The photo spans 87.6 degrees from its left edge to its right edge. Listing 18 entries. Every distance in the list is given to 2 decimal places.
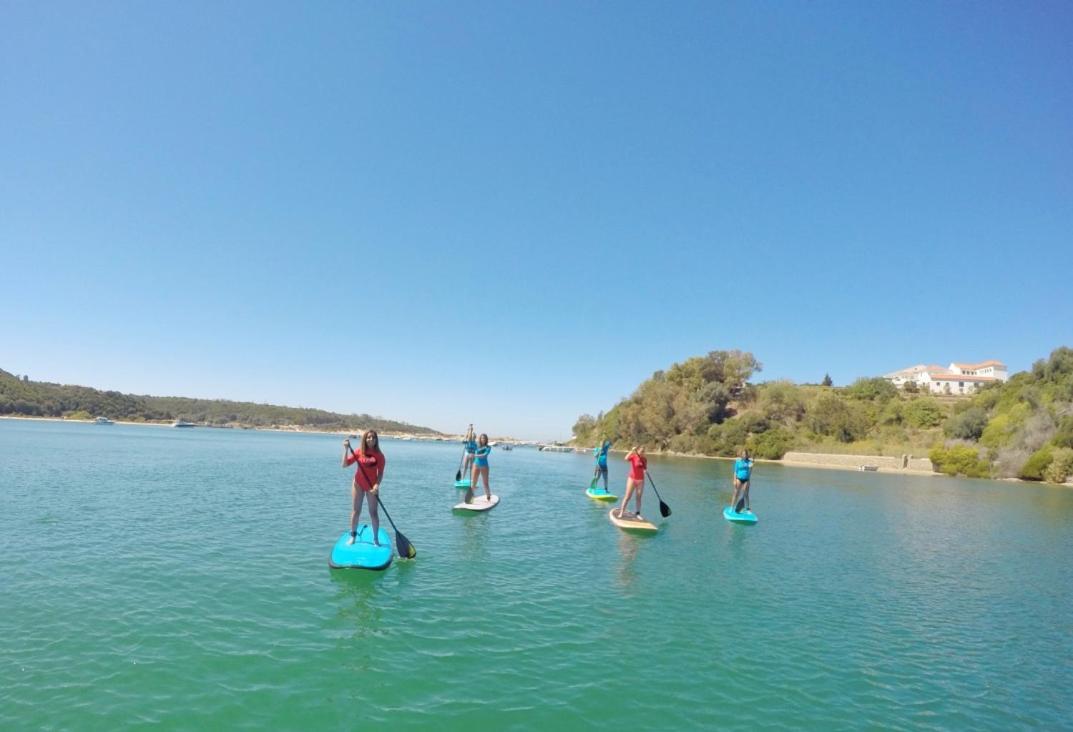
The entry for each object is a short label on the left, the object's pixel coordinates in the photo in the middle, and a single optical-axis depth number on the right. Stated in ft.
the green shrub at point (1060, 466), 166.71
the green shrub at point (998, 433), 207.31
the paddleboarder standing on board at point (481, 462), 71.26
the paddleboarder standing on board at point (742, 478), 68.80
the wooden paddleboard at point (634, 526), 58.39
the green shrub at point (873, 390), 349.20
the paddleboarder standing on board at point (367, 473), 38.88
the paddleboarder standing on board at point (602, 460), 89.30
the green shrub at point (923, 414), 299.38
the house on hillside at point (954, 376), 440.45
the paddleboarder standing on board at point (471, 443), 78.37
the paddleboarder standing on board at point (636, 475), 58.80
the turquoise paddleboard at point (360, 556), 37.78
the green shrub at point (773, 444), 278.46
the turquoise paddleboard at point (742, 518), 68.23
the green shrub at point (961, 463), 196.53
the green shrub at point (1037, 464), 176.65
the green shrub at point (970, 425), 237.45
